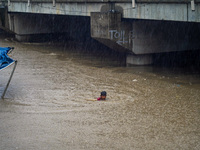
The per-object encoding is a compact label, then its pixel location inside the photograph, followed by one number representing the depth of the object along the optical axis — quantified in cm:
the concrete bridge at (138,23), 1438
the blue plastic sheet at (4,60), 1208
